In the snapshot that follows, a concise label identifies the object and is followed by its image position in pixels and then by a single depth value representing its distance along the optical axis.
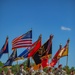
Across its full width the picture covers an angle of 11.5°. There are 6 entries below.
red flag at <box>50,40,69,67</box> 24.67
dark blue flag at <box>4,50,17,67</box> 23.16
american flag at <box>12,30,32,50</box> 23.55
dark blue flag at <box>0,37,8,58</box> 24.27
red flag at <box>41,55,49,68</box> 23.65
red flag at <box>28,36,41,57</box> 23.61
